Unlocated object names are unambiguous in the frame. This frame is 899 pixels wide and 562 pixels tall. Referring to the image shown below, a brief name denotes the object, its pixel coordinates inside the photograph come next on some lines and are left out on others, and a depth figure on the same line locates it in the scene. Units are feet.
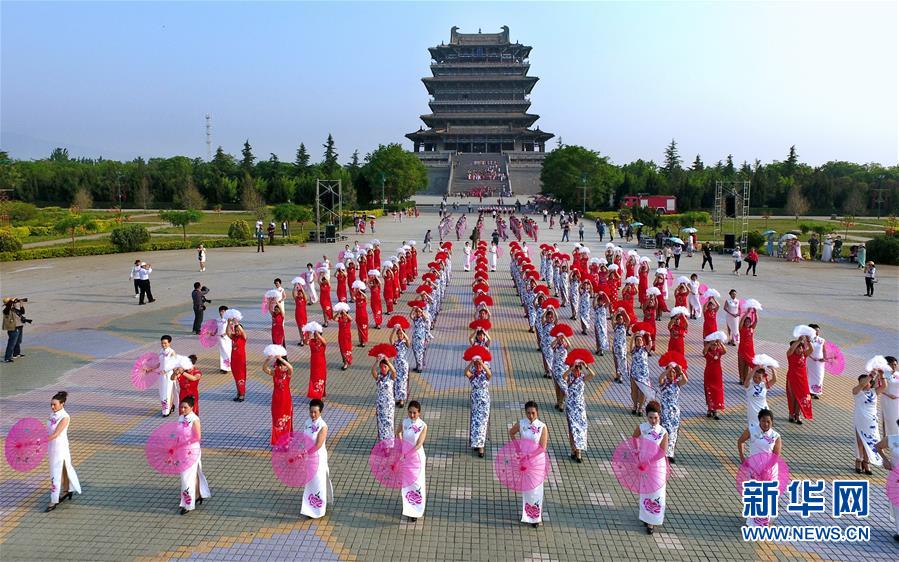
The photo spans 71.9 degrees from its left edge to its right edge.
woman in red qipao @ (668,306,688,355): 34.01
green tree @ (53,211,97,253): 120.52
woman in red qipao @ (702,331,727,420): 29.84
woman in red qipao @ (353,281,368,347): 42.98
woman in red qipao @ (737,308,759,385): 35.35
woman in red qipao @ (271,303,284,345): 38.86
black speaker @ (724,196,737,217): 109.09
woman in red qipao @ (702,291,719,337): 39.52
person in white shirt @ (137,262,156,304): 60.29
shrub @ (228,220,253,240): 115.55
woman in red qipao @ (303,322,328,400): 31.01
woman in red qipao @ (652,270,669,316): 50.06
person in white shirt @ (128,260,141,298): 60.39
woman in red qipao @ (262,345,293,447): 25.64
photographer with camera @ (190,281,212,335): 46.68
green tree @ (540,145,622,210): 179.93
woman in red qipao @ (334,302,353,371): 37.64
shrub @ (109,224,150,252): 103.50
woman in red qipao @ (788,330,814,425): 28.71
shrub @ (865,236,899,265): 88.99
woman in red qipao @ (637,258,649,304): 57.41
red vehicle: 189.93
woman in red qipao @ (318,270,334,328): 49.73
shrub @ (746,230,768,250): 107.04
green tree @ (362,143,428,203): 192.75
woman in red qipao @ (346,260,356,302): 58.54
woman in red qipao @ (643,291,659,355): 41.78
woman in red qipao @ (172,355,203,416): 26.89
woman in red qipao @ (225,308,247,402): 32.35
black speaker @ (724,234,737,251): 104.32
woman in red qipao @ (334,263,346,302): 52.44
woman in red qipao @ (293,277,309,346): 43.78
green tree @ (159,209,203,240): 122.83
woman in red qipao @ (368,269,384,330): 47.13
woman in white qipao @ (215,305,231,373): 38.11
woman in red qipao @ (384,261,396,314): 54.70
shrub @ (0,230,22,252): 95.66
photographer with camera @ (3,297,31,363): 40.63
